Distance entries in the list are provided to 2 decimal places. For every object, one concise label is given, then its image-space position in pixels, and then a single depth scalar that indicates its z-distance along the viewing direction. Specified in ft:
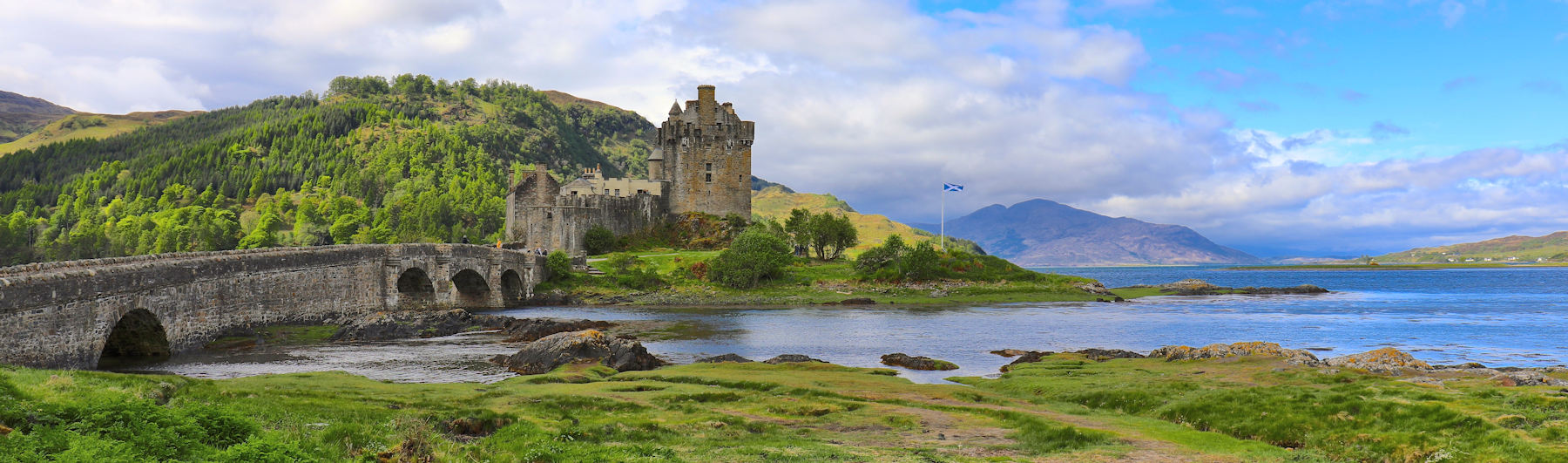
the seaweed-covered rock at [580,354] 108.78
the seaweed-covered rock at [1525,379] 79.87
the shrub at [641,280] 273.33
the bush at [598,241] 324.80
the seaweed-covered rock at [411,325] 150.61
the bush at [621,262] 289.53
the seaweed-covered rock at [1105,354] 123.54
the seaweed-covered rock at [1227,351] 110.01
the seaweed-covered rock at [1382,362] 94.79
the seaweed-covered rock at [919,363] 116.67
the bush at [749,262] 279.69
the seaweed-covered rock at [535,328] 149.89
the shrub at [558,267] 275.59
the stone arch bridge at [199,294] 85.56
